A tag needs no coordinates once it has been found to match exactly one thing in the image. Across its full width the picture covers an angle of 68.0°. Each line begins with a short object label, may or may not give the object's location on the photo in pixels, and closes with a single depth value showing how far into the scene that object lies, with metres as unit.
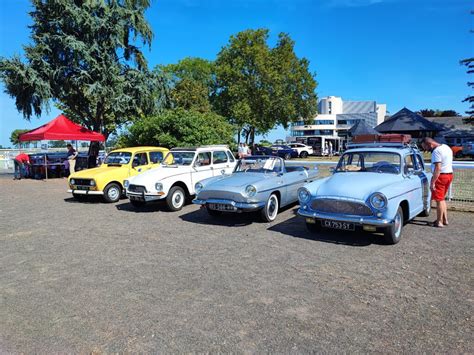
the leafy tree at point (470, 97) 32.47
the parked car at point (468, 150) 30.38
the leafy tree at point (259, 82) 35.44
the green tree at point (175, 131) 17.98
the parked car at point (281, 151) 33.50
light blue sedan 5.65
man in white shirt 6.80
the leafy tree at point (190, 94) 31.46
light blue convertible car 7.19
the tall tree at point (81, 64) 19.95
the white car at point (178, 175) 8.95
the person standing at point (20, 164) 18.78
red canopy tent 17.23
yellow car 10.57
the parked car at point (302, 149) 39.09
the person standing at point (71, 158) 19.46
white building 104.08
